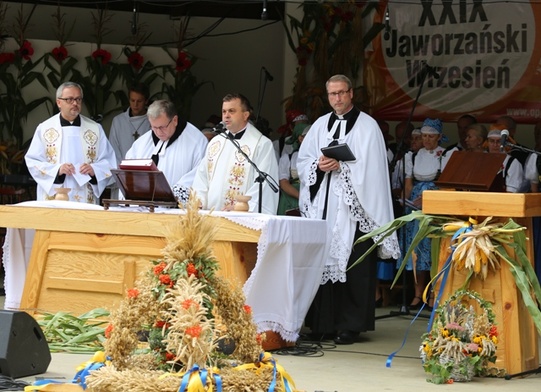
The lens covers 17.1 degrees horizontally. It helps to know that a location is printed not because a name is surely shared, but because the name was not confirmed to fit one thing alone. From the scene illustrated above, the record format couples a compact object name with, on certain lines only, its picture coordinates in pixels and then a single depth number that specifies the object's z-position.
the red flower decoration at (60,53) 20.76
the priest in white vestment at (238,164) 13.67
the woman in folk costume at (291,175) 16.97
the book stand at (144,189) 12.75
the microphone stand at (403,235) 16.20
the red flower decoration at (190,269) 7.79
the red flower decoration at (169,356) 7.95
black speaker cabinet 10.06
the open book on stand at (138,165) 12.83
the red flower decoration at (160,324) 7.96
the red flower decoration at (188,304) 7.46
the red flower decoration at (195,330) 7.44
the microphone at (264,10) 15.48
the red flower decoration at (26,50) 20.80
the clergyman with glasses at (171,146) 14.62
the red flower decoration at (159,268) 7.91
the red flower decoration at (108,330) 8.00
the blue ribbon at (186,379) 7.35
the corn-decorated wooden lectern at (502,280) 10.72
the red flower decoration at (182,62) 21.51
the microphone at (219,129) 12.87
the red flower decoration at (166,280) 7.82
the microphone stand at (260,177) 13.02
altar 12.17
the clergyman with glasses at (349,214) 13.62
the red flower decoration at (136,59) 21.22
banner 18.90
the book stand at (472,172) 11.12
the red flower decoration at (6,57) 20.77
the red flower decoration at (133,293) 7.97
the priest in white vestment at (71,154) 15.40
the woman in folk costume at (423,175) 16.87
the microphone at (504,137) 10.22
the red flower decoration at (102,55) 21.05
